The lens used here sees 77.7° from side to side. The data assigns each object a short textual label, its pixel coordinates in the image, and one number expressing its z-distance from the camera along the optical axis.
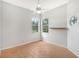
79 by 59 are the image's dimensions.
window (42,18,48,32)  4.23
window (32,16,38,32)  4.16
